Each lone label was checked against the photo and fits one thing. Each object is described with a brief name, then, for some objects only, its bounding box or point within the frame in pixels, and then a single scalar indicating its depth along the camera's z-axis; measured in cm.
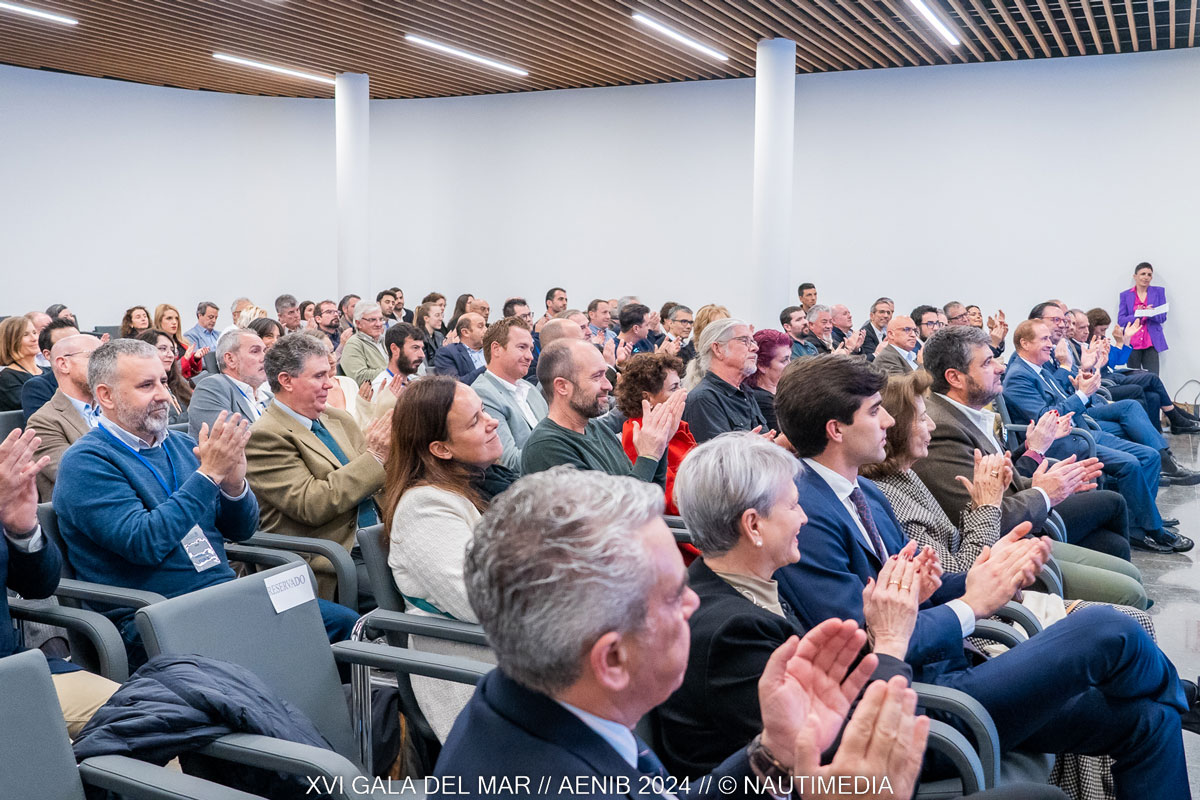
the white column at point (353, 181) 1140
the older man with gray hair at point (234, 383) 422
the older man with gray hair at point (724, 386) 398
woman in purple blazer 999
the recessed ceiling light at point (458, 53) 979
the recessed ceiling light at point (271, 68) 1072
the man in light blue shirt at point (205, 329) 955
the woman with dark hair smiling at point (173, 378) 520
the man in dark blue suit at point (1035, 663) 205
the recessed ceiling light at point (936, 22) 818
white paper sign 208
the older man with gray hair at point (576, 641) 107
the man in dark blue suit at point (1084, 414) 503
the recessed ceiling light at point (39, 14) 853
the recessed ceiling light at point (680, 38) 882
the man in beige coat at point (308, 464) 298
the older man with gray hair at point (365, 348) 699
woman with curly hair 376
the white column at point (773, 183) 943
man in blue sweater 243
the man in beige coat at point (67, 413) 352
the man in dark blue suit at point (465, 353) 653
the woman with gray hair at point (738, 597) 173
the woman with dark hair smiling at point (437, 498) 225
